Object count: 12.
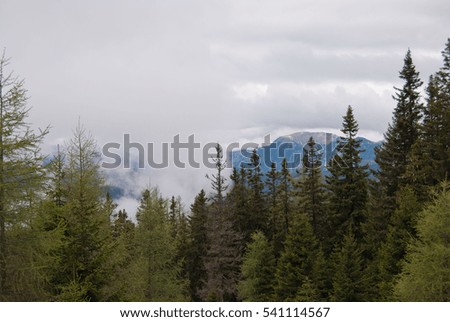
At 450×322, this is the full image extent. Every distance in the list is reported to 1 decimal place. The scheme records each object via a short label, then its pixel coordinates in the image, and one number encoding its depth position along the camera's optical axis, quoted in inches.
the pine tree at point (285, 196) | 1959.9
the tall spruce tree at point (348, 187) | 1651.1
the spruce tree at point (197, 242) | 2309.3
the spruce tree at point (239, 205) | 2166.2
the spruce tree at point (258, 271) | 1740.9
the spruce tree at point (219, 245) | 1737.2
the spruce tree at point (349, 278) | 1261.1
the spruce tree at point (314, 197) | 1829.5
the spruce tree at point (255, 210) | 2172.7
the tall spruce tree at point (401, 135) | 1450.5
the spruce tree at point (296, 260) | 1438.2
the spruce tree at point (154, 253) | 1290.6
